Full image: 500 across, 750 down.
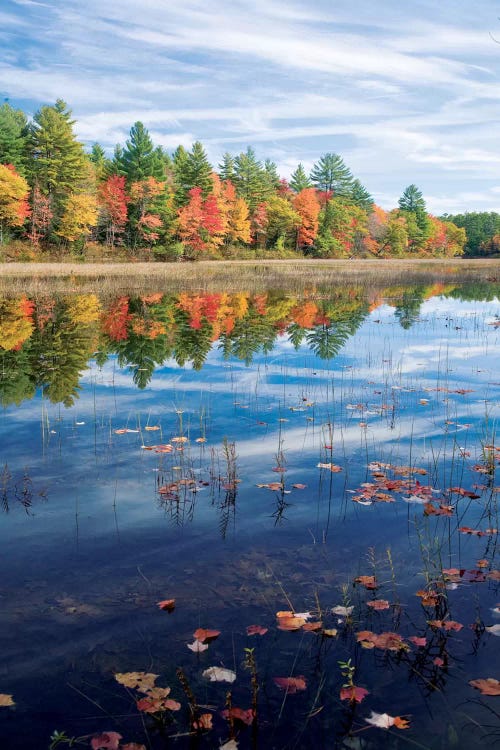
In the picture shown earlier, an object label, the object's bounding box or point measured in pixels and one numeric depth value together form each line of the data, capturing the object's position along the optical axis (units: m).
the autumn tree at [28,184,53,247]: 62.84
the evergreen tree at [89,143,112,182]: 74.76
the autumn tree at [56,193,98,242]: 62.56
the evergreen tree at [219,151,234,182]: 88.50
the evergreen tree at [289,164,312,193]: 99.94
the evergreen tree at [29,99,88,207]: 64.19
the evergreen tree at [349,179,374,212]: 112.99
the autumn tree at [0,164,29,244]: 56.61
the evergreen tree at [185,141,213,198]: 73.31
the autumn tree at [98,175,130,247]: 66.69
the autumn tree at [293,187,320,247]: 86.25
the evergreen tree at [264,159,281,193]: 94.38
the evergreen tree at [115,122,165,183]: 68.50
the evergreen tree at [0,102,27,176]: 62.69
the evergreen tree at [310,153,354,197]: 99.12
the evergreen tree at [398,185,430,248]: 117.75
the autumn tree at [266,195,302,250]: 82.81
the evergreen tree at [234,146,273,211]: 85.94
